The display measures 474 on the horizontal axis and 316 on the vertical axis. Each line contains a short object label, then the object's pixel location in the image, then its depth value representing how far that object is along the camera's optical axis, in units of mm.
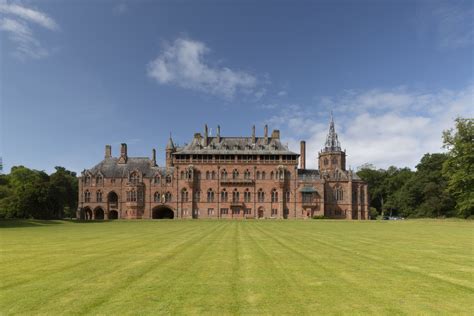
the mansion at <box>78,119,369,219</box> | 73938
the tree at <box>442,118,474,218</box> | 50469
